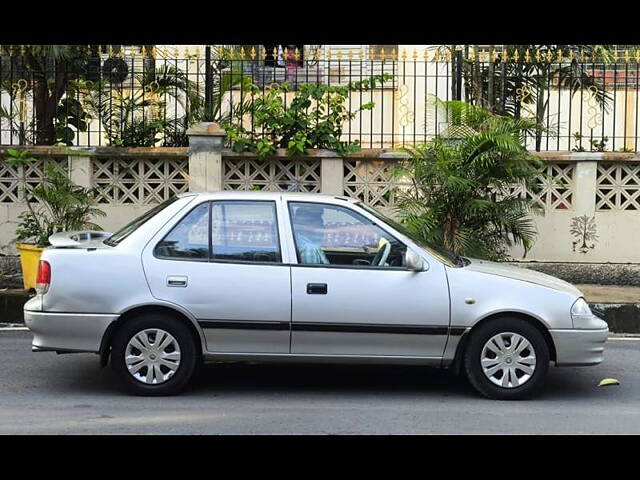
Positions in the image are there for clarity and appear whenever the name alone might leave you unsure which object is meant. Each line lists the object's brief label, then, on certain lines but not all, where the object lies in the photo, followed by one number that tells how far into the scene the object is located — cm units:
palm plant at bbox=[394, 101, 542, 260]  1059
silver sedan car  712
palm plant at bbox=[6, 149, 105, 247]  1126
